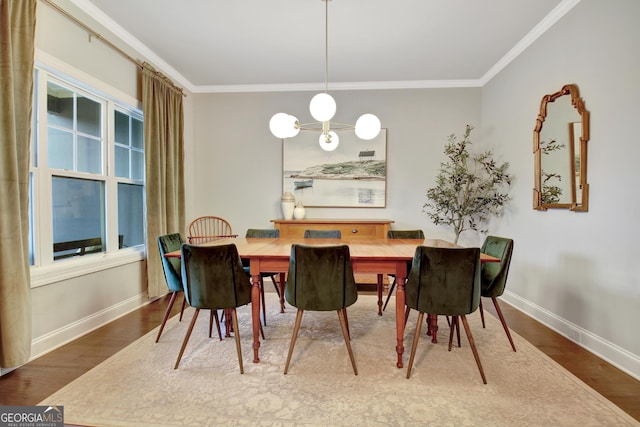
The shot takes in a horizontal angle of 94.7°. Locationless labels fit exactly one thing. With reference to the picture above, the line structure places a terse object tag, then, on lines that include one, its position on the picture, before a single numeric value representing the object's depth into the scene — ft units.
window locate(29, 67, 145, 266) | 7.19
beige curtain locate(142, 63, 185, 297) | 10.33
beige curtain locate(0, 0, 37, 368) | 5.80
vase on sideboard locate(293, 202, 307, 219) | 12.98
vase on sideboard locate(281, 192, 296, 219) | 13.03
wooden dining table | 6.46
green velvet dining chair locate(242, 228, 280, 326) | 10.30
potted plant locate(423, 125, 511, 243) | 11.66
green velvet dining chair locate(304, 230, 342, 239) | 9.98
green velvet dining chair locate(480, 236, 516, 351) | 7.19
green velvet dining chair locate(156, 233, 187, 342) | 7.45
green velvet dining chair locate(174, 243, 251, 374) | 6.22
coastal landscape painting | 13.52
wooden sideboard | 12.26
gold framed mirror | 7.55
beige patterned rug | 4.92
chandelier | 6.84
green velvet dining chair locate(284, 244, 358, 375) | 6.05
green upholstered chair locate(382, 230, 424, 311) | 10.20
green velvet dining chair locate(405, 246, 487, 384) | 5.89
